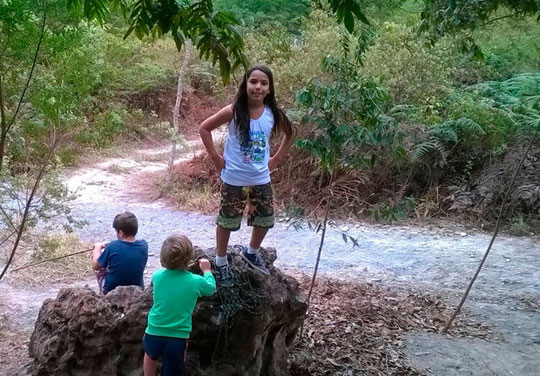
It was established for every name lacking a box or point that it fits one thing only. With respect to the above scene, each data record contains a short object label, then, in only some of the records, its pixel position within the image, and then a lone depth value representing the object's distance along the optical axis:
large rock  3.47
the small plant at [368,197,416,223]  4.17
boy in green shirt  3.03
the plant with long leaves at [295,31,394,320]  3.86
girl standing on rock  3.32
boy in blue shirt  3.87
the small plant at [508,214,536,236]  8.20
